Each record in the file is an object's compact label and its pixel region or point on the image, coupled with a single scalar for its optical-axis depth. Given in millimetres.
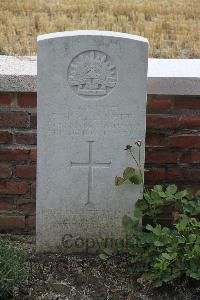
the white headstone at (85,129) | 3387
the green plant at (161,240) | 3320
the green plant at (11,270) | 3195
